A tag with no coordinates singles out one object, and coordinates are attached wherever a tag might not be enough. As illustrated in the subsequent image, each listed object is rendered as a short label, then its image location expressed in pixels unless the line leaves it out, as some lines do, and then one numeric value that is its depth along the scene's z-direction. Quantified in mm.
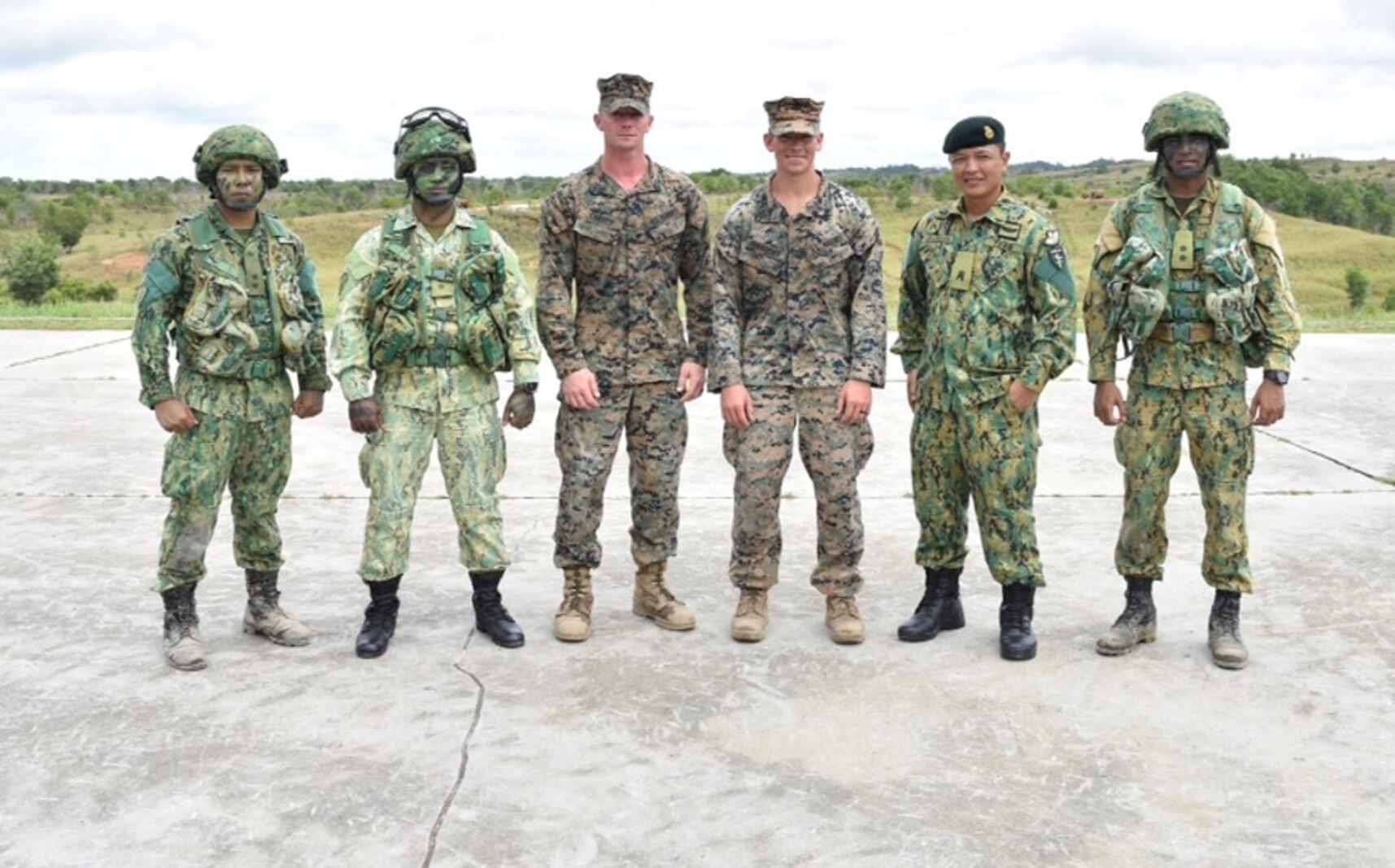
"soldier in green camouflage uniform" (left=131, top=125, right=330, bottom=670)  4406
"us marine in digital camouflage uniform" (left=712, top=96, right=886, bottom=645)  4605
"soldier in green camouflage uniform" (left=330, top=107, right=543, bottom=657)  4500
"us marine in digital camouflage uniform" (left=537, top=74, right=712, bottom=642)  4684
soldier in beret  4426
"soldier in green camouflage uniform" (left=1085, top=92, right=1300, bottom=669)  4355
